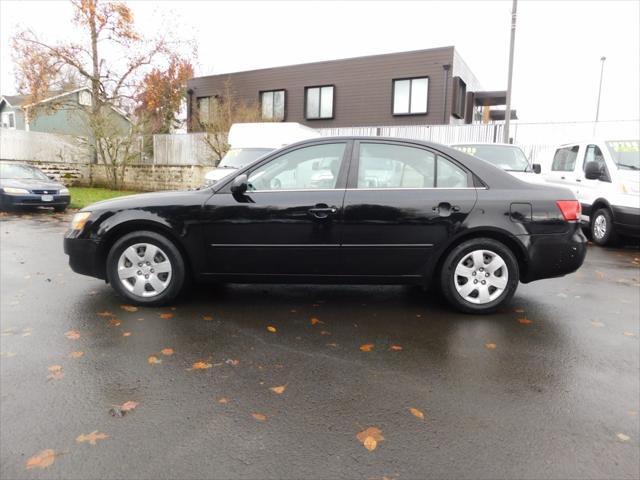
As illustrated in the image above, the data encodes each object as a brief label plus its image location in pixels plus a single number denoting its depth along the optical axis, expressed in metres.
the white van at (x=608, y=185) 8.31
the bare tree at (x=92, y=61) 23.73
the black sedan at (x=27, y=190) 12.64
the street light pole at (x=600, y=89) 42.88
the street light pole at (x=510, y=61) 13.73
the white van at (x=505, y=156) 9.26
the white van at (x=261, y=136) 12.07
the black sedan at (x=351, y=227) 4.42
